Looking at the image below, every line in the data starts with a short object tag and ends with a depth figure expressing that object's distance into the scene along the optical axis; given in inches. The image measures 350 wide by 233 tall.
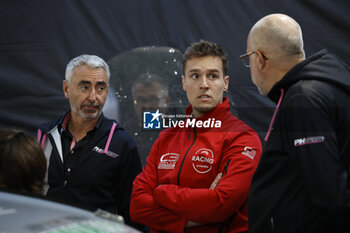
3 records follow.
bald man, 248.2
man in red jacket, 260.2
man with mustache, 270.4
